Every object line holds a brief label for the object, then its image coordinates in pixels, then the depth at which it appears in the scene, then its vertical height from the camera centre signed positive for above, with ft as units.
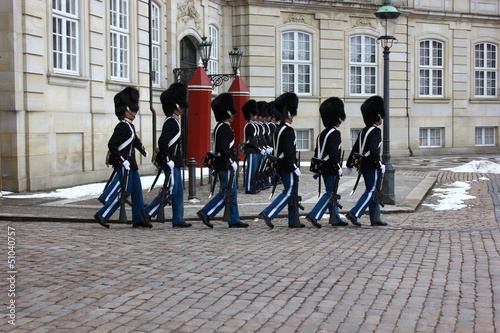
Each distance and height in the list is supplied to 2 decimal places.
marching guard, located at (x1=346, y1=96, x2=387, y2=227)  36.81 -1.09
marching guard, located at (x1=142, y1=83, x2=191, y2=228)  35.14 -0.93
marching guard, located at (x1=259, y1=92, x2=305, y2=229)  35.55 -1.24
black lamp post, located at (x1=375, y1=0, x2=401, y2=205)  46.62 +4.10
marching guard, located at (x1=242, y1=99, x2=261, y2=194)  53.62 +0.09
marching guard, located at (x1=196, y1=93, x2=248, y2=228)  35.47 -1.64
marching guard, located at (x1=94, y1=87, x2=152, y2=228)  34.63 -0.70
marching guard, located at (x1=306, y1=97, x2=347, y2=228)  35.88 -0.97
